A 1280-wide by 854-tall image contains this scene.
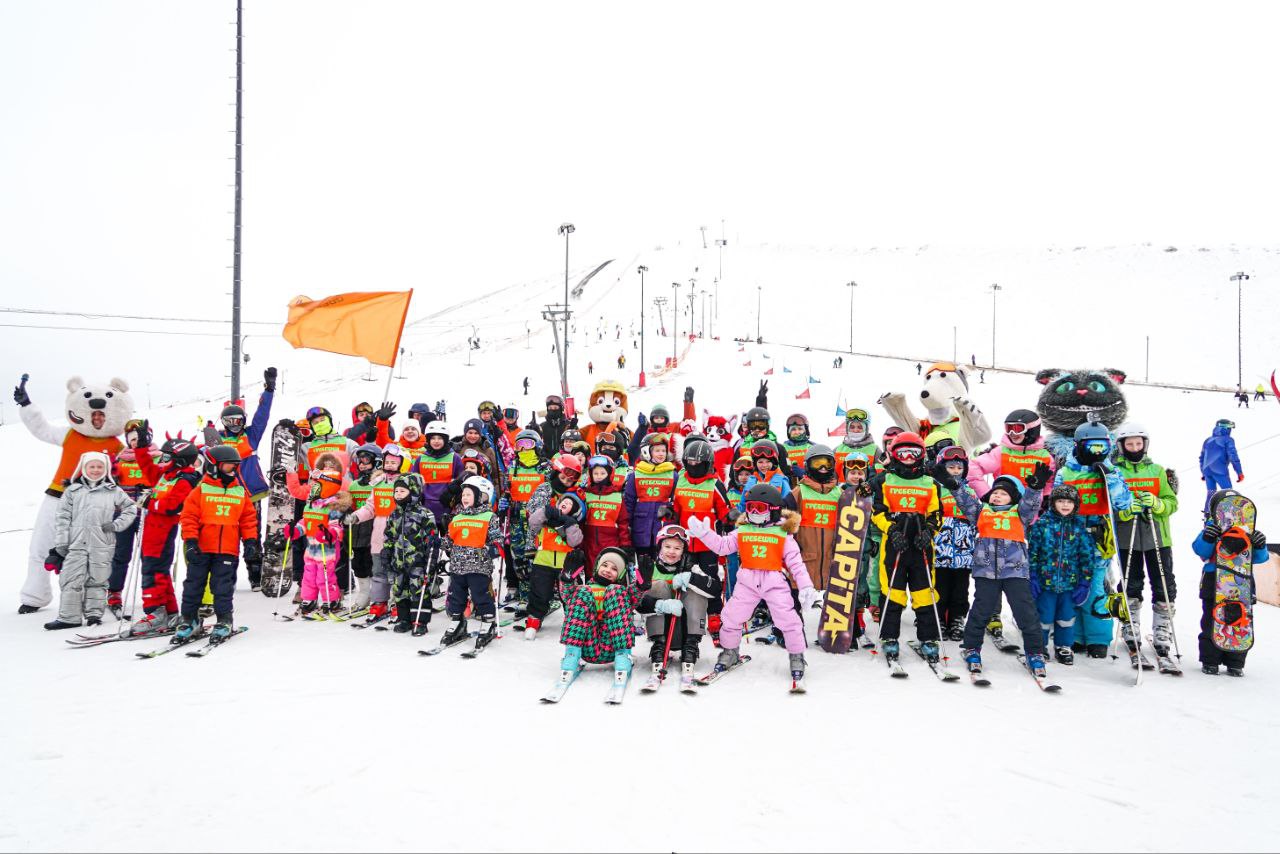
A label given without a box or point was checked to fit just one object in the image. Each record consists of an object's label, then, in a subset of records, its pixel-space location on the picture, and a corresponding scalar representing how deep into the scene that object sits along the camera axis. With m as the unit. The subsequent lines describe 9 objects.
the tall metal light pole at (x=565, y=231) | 23.77
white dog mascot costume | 8.64
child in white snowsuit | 7.16
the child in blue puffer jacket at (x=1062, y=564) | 6.05
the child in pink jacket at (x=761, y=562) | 5.76
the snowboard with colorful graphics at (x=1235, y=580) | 5.69
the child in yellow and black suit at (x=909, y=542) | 6.05
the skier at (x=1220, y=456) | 12.58
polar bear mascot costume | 7.67
